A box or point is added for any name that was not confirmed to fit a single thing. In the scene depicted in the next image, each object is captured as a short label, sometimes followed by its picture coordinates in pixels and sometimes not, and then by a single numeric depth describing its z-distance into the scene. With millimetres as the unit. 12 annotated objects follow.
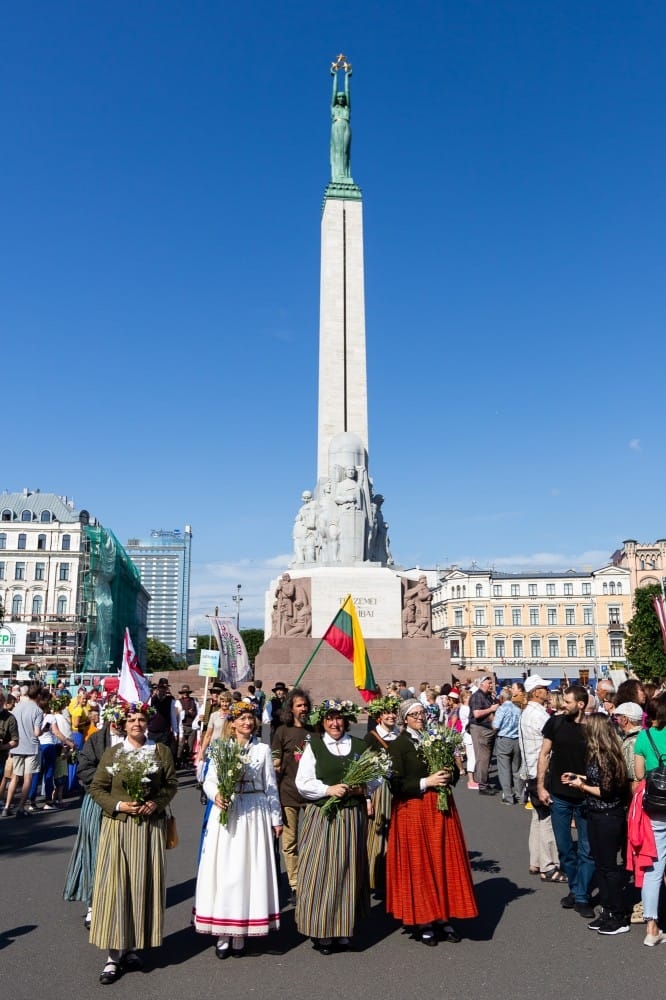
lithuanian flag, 10508
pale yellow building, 79375
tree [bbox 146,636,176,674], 113562
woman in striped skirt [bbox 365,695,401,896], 6895
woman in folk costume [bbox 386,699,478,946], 5797
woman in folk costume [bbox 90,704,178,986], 5297
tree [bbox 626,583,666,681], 53406
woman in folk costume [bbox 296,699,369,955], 5652
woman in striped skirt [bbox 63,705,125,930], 6637
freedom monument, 25391
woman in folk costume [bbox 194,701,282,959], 5543
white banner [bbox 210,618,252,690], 15031
